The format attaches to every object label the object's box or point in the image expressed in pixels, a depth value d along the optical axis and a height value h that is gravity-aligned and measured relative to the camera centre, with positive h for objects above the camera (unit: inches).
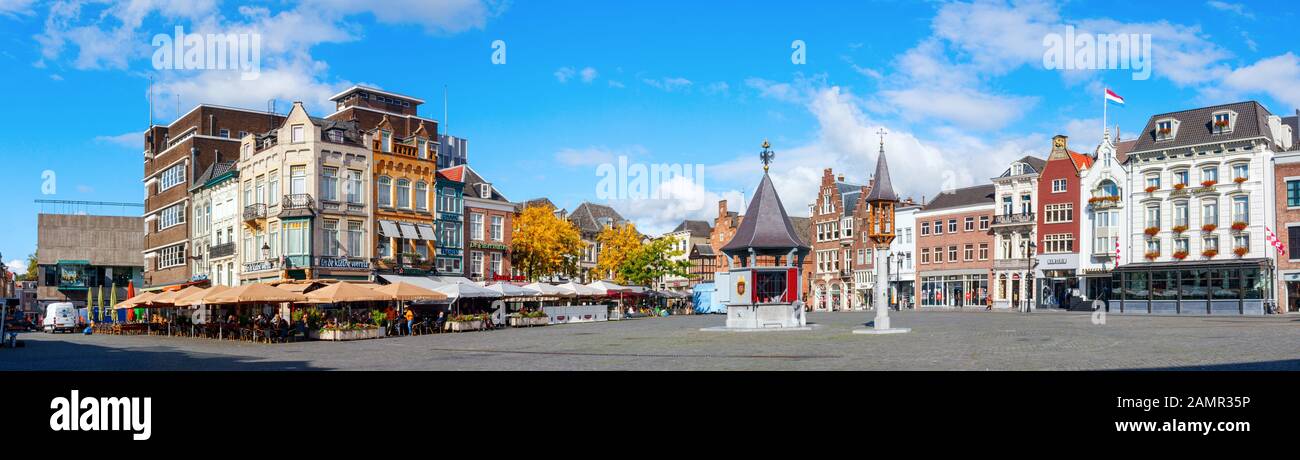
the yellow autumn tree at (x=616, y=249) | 2989.7 +45.8
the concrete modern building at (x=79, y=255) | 3740.2 +43.9
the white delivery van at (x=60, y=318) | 2182.6 -114.4
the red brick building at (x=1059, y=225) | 2714.1 +104.7
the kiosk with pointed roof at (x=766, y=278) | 1414.9 -21.3
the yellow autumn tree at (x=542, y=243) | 2514.8 +55.5
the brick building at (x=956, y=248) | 2979.8 +43.5
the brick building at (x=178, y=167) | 2529.5 +265.3
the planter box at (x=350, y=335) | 1370.6 -98.9
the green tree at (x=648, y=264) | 2928.2 -0.9
